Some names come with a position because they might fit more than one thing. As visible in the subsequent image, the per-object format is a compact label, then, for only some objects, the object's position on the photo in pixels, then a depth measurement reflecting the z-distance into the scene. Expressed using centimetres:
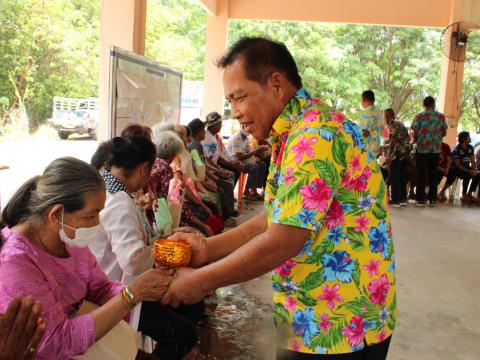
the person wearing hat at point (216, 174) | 536
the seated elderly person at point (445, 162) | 829
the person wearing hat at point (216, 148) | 631
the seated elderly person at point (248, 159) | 719
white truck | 940
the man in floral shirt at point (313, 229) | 110
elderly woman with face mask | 147
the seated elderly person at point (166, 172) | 362
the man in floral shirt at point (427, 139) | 768
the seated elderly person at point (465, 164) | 835
